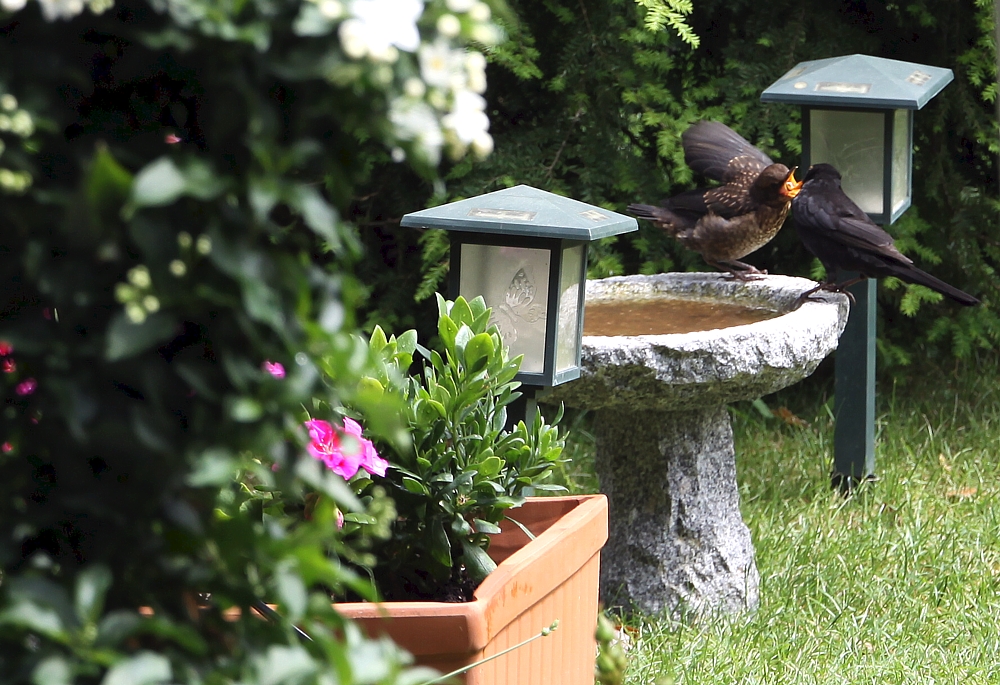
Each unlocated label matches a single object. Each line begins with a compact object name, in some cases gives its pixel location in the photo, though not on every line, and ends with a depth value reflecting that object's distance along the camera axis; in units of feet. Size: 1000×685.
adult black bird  35.84
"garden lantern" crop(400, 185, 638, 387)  34.19
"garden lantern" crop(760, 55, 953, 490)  36.17
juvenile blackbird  35.77
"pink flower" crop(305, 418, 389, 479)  32.75
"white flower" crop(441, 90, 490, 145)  19.00
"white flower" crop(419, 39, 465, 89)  18.54
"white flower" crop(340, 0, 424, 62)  17.28
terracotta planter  32.80
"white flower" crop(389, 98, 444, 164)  18.63
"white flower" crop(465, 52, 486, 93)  19.15
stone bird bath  34.92
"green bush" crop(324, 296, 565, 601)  33.16
